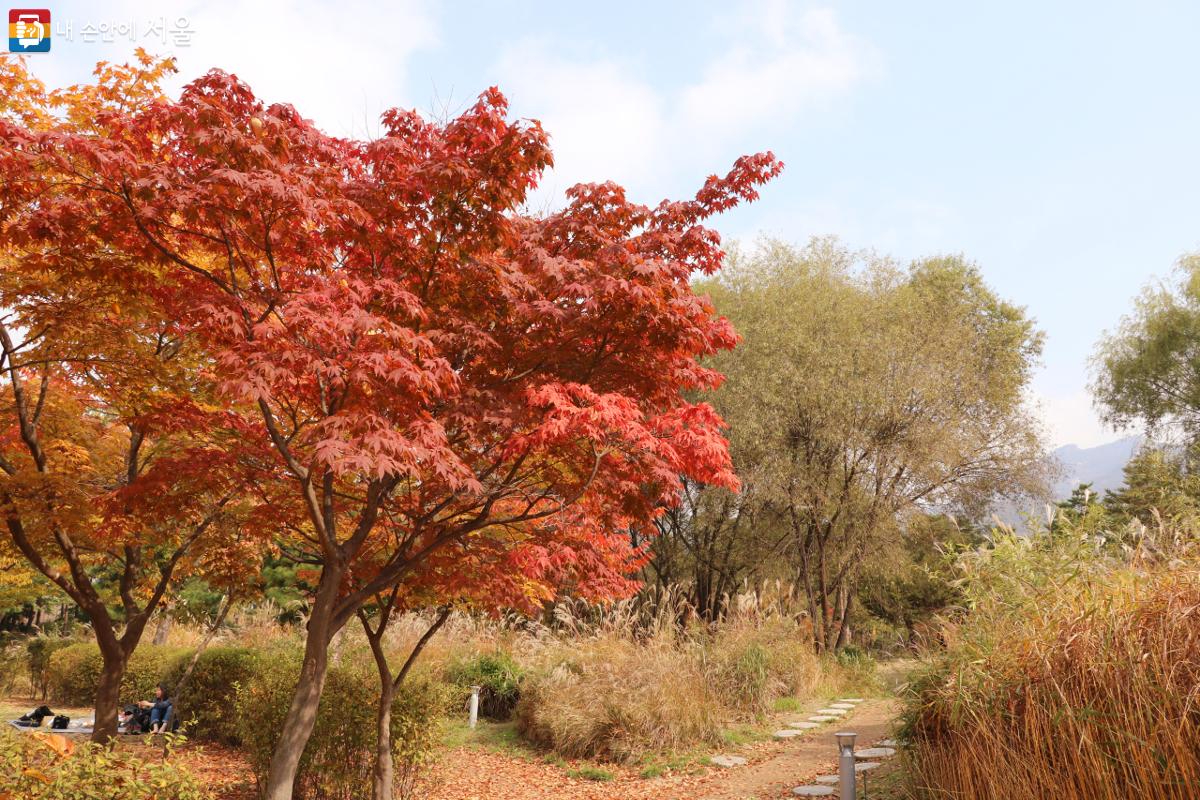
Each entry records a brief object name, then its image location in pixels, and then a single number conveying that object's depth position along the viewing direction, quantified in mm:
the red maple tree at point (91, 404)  5195
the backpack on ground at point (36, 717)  10133
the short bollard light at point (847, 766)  5410
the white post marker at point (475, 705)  10492
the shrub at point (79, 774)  3262
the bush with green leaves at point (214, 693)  10125
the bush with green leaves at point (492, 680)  10852
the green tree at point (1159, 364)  20234
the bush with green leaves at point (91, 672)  11594
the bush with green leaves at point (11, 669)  16703
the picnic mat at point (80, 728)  9862
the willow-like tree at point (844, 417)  14164
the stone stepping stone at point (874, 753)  7094
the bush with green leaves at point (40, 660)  15227
